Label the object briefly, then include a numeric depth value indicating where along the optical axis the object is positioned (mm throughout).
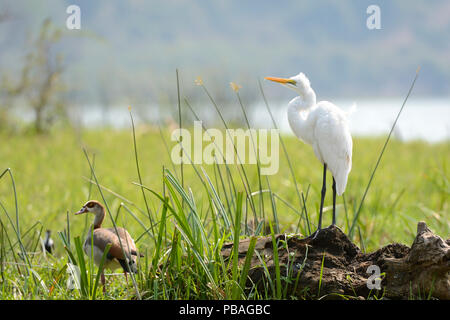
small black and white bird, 7134
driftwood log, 4320
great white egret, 4742
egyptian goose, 4617
